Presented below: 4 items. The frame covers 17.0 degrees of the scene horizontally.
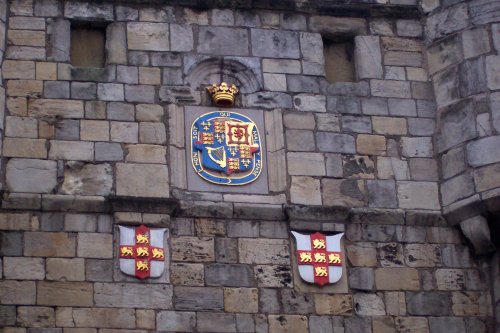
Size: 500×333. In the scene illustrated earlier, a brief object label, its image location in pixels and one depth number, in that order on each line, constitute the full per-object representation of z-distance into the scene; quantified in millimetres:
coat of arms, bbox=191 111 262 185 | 16438
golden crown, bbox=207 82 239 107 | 16797
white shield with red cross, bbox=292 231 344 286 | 16094
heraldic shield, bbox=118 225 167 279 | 15742
